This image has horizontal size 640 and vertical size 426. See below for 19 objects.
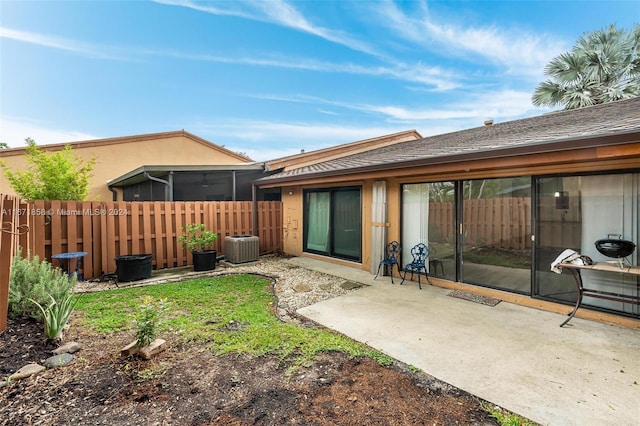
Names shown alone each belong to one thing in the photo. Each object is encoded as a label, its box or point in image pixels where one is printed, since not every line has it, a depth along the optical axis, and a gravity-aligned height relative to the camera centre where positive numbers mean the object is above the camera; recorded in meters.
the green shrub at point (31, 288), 3.44 -0.94
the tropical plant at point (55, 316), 3.09 -1.14
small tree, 7.26 +0.85
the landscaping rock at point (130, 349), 2.94 -1.41
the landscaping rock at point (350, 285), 5.78 -1.56
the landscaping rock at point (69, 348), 2.97 -1.44
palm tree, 9.70 +4.86
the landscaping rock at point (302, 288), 5.58 -1.55
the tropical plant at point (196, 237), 7.28 -0.68
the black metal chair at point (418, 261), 5.76 -1.09
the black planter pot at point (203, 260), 7.15 -1.22
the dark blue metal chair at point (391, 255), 6.31 -1.05
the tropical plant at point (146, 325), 2.94 -1.16
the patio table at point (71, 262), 5.73 -1.06
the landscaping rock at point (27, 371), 2.49 -1.41
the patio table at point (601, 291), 3.51 -1.08
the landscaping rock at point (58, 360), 2.74 -1.44
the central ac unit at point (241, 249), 7.86 -1.07
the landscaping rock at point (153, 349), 2.92 -1.43
